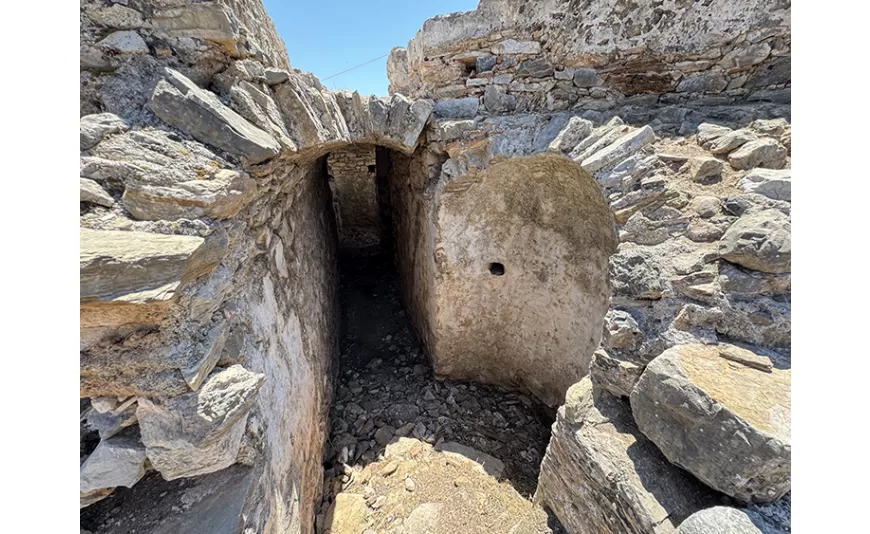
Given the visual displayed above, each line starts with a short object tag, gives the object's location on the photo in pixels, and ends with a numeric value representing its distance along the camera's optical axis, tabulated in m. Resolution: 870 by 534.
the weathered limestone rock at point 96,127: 1.43
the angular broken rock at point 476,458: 3.13
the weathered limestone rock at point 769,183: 1.83
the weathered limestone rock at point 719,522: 1.24
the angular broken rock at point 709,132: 2.36
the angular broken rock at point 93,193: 1.37
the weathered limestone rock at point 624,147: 2.35
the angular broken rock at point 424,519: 2.58
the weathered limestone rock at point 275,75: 2.09
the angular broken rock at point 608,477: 1.52
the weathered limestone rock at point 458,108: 3.06
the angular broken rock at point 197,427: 1.42
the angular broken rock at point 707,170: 2.15
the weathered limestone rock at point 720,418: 1.26
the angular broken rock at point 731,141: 2.21
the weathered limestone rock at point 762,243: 1.60
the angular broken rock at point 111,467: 1.38
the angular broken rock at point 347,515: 2.66
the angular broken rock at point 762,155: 2.08
